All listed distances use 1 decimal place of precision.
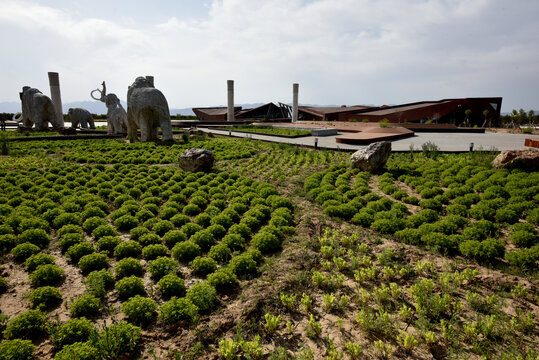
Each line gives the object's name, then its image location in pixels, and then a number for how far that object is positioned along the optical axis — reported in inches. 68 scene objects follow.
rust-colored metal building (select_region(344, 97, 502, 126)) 1689.2
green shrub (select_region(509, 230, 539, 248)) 283.0
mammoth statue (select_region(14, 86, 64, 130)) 1094.4
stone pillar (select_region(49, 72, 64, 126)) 1302.9
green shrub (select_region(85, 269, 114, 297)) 213.8
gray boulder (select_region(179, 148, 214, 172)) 554.7
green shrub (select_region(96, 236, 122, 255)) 277.9
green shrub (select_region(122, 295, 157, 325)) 190.4
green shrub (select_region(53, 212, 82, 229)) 323.4
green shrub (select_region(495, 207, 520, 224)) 333.4
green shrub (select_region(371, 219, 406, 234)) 324.2
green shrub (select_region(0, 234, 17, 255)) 272.5
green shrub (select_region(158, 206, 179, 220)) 354.6
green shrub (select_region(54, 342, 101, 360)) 154.1
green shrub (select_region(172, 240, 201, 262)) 266.6
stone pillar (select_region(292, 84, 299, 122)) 2034.8
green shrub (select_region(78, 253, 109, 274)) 245.7
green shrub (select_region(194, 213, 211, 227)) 338.6
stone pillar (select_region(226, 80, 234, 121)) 1927.9
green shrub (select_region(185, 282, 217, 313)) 203.6
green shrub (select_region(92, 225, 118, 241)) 296.1
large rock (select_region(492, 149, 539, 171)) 465.1
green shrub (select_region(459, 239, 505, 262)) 263.3
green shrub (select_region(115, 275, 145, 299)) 213.3
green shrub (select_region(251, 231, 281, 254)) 285.3
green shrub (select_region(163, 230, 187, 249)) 292.8
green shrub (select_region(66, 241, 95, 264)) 261.3
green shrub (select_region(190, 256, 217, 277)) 247.0
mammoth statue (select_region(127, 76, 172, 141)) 802.8
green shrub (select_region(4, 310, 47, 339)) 173.8
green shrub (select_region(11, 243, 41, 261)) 259.7
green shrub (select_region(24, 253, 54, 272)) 243.8
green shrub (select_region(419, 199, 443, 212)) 379.2
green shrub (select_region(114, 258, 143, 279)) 238.1
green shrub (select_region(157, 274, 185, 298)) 217.6
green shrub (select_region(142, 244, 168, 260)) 268.1
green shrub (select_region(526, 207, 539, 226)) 323.3
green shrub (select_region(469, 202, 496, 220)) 347.9
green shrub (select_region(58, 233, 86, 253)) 278.9
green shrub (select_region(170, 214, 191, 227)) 342.5
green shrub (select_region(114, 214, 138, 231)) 326.6
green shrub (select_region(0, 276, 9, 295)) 221.1
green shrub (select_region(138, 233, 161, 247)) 289.0
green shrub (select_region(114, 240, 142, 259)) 266.4
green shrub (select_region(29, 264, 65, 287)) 225.0
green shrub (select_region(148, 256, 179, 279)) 239.8
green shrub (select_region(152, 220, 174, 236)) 316.5
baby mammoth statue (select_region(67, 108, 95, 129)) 1262.3
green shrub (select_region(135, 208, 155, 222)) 350.6
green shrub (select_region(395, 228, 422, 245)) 300.8
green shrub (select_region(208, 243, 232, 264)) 267.3
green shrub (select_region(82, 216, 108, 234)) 315.9
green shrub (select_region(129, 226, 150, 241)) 301.1
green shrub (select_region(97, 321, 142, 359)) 161.8
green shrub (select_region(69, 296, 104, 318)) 191.8
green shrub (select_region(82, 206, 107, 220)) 345.1
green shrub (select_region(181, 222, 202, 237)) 313.4
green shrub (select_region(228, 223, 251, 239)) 312.0
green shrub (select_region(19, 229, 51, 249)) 281.7
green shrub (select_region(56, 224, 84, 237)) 299.9
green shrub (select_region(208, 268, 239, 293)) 226.5
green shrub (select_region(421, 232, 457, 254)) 283.7
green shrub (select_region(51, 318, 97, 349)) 168.7
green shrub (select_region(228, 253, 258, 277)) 247.8
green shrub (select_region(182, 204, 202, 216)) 372.5
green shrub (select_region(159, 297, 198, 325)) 191.0
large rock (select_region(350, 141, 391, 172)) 541.6
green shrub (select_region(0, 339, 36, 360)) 154.6
